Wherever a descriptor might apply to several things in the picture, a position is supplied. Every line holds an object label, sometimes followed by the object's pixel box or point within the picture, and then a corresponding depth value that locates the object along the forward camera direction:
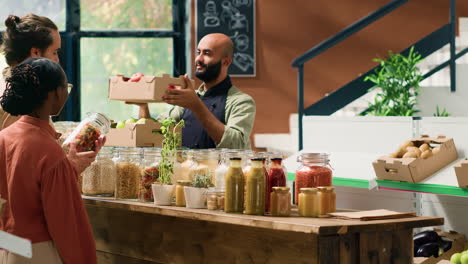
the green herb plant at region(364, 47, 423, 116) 6.22
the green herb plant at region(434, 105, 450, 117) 5.87
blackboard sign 7.69
